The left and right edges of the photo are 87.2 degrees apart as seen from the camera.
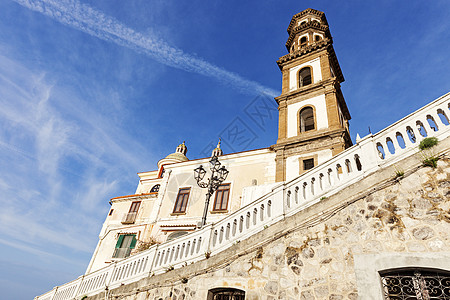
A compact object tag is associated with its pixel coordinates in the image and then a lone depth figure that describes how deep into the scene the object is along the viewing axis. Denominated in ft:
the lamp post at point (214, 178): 33.25
